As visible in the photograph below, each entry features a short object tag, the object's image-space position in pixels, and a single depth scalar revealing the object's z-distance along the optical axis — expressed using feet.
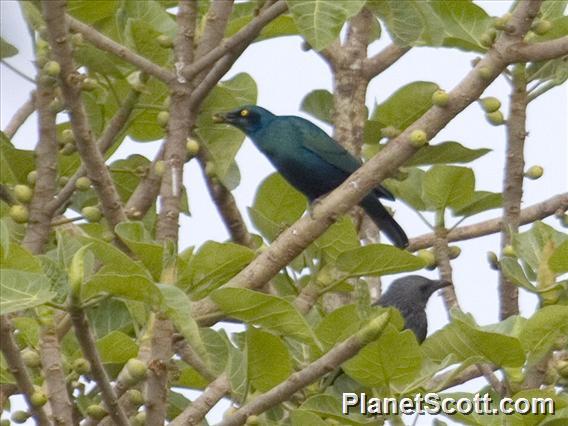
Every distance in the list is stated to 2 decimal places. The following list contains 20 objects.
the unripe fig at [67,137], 30.14
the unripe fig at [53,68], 23.89
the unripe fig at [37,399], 20.21
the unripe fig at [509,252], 28.94
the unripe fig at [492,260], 31.74
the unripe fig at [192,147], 29.94
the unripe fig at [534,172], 32.53
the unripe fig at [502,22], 24.77
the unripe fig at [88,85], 27.14
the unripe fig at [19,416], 25.55
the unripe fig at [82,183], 27.37
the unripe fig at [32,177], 29.12
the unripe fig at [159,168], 27.84
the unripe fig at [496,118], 30.83
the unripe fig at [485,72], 24.32
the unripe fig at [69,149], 29.89
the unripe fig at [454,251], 34.94
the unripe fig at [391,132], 32.63
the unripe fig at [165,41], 28.73
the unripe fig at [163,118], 29.12
